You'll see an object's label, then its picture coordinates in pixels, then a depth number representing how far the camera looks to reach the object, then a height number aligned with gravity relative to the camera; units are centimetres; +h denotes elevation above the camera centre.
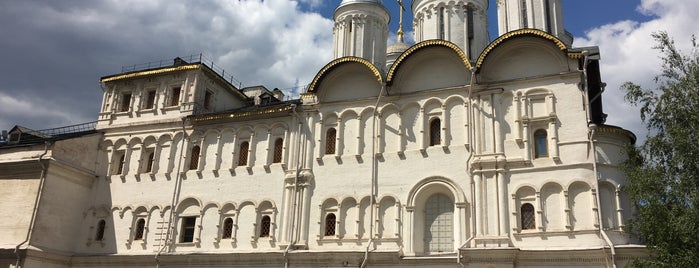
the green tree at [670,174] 1531 +437
